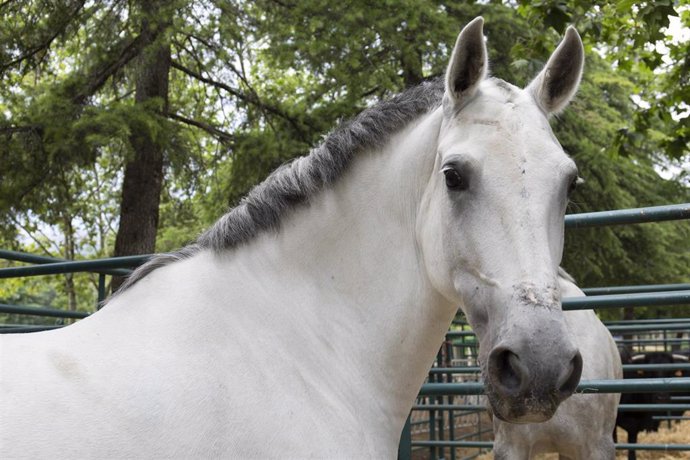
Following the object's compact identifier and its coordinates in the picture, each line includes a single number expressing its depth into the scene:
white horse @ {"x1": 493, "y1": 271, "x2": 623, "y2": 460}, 4.22
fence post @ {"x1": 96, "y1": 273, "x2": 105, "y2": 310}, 4.63
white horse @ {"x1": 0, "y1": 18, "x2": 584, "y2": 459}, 1.78
